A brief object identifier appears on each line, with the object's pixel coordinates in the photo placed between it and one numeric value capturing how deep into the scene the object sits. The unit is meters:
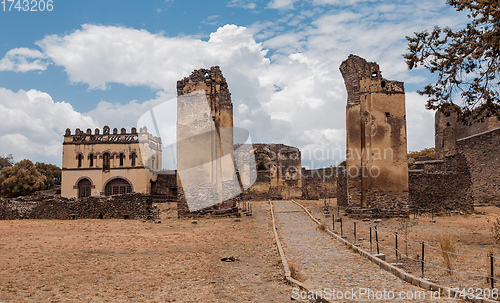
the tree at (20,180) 42.59
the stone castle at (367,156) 22.20
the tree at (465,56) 12.89
